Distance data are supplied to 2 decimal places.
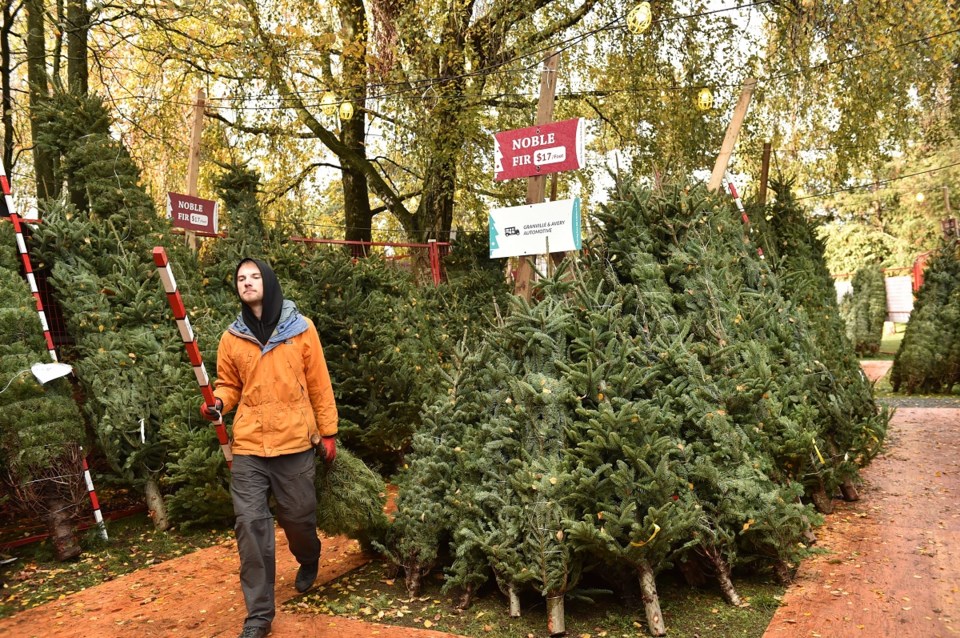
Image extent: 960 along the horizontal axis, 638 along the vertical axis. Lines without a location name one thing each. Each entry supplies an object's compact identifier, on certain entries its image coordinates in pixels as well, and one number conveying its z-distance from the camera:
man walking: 4.01
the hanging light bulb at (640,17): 8.77
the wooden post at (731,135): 6.93
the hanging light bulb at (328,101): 11.87
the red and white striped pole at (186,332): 4.07
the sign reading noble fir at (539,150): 6.22
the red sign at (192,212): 7.41
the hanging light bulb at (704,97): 10.45
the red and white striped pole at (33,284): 5.56
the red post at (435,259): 13.20
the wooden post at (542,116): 6.60
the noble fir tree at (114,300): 5.88
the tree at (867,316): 23.28
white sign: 5.82
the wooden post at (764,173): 8.88
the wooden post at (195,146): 8.34
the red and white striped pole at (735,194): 6.81
